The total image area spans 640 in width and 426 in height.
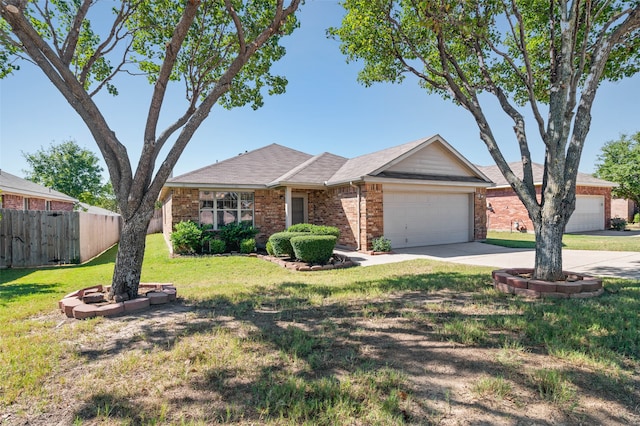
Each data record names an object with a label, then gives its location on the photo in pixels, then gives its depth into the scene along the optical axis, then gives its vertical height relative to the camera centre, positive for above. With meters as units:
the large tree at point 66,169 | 37.94 +6.26
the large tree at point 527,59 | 5.61 +3.58
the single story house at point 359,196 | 12.60 +0.86
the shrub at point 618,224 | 21.25 -0.97
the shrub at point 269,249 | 11.53 -1.28
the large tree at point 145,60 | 5.03 +3.48
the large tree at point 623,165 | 22.41 +3.56
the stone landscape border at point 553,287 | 5.29 -1.35
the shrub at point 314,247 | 9.45 -1.02
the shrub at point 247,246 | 12.45 -1.22
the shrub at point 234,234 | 12.77 -0.76
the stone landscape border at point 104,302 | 4.62 -1.36
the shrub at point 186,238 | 11.95 -0.84
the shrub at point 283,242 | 10.56 -0.95
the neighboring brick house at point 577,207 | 20.16 +0.31
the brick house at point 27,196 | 15.18 +1.29
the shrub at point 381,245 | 11.84 -1.20
